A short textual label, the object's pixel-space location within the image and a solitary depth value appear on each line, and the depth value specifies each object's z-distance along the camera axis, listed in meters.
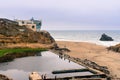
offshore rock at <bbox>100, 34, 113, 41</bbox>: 156.75
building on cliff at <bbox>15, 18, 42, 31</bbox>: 115.12
